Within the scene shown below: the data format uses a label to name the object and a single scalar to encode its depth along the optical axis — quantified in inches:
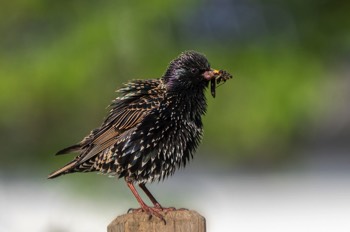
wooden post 282.5
